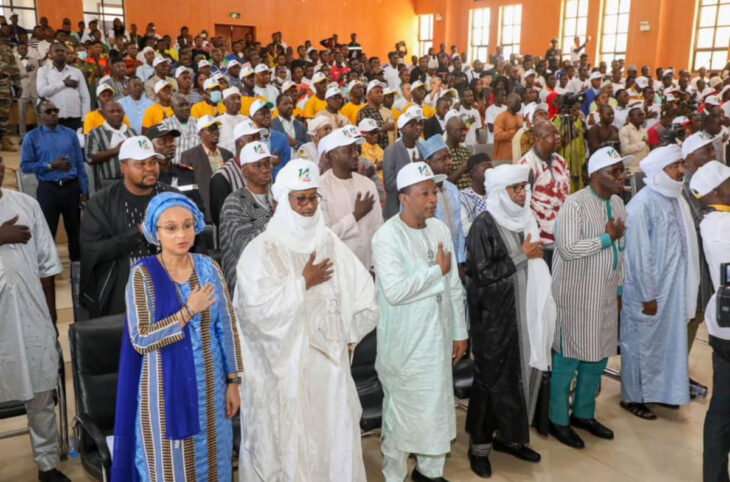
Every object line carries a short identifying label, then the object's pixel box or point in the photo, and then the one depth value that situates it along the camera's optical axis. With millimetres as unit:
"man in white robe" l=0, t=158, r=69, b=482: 3703
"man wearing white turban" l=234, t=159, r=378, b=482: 3230
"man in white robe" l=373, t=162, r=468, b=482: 3717
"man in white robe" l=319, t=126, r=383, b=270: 5086
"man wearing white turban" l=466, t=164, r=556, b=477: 4047
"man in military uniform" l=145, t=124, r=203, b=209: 5078
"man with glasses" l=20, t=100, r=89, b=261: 6445
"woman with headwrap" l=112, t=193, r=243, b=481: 2879
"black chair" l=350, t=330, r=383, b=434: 4168
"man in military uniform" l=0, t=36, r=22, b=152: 10797
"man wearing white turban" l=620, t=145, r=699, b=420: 4758
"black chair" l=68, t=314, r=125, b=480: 3467
